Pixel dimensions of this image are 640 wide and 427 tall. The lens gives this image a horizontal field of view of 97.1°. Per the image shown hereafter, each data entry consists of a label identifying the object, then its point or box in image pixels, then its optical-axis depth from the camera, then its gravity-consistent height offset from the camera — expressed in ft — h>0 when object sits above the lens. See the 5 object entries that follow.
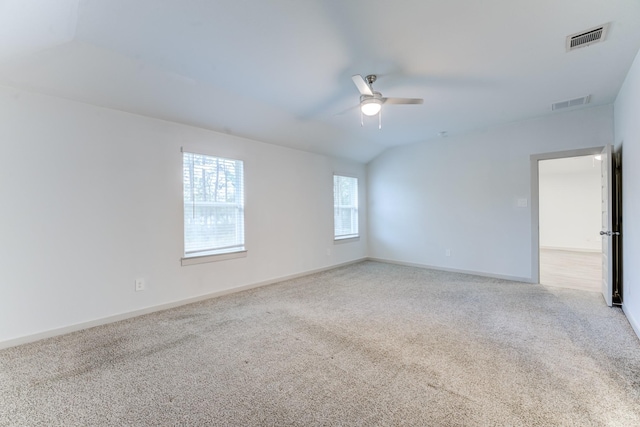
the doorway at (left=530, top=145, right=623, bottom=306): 11.38 -0.87
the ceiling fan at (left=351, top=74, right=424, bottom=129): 9.27 +3.65
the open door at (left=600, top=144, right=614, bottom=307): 11.36 -0.79
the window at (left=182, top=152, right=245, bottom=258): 12.53 +0.33
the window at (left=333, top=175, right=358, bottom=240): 20.01 +0.21
